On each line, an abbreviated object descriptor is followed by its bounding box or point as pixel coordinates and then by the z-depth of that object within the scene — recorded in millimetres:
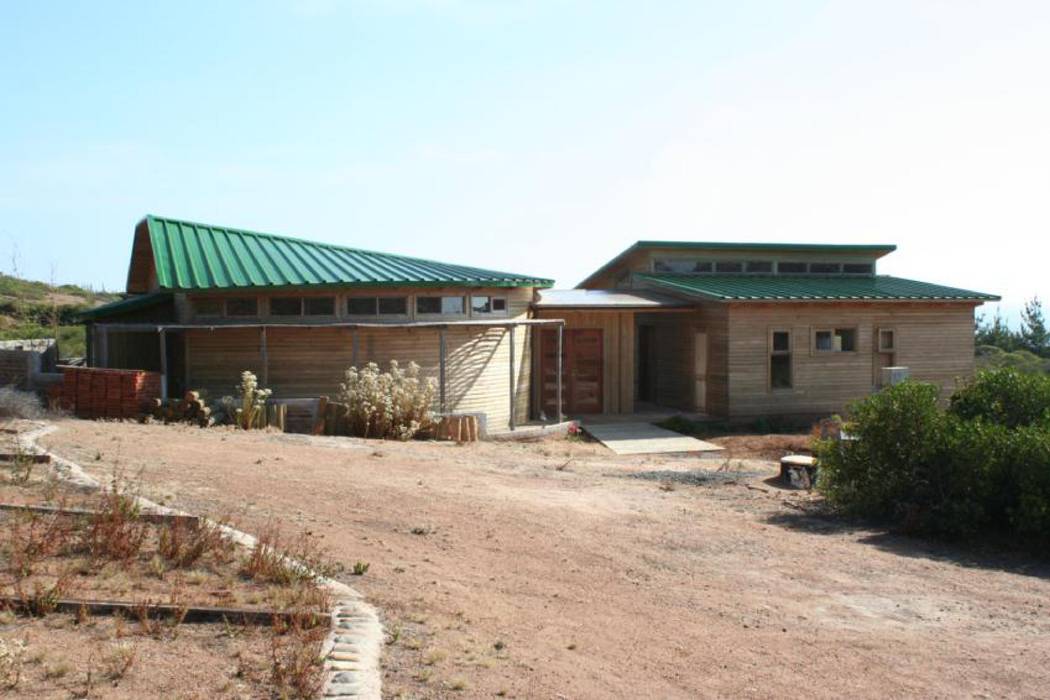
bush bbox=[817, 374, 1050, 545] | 10086
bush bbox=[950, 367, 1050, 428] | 12000
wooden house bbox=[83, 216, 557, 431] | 17344
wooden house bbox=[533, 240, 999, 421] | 21188
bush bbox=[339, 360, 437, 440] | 16109
